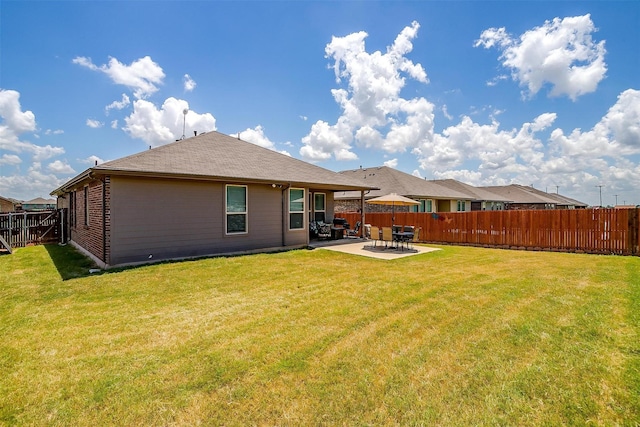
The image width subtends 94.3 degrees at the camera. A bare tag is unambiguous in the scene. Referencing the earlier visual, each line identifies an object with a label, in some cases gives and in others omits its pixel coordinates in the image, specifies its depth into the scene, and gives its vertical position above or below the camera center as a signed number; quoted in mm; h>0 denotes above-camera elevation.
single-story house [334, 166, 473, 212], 23797 +1542
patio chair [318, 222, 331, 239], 14891 -959
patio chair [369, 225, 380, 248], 12328 -909
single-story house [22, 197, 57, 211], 62659 +1942
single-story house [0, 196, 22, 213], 41175 +755
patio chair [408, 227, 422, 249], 12459 -909
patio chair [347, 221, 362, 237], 16827 -1194
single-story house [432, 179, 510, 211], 32463 +1671
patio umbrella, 12583 +456
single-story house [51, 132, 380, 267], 8602 +290
